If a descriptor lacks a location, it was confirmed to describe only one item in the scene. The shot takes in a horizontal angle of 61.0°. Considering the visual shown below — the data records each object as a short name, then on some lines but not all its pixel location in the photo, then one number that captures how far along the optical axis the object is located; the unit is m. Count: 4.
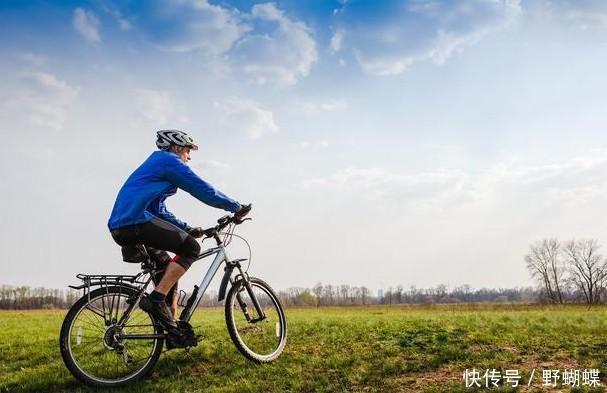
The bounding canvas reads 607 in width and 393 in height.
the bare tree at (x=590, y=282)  102.94
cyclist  6.09
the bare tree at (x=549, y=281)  110.31
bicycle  6.13
